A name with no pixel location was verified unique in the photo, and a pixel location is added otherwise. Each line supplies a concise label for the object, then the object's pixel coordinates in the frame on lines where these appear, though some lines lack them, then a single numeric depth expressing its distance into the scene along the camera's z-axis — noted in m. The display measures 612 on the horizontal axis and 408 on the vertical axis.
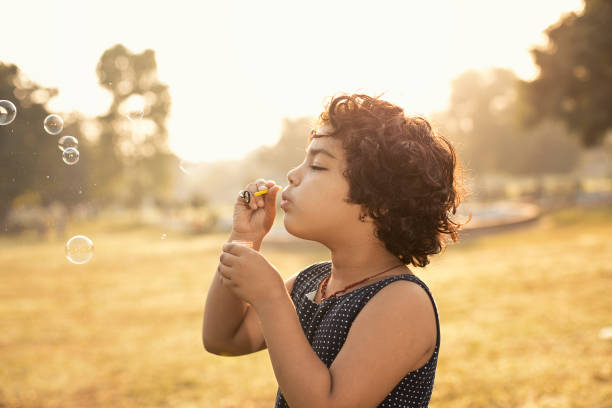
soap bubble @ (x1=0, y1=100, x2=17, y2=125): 3.43
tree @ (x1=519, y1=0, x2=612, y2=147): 13.02
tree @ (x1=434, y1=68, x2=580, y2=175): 44.81
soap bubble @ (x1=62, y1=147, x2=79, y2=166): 3.34
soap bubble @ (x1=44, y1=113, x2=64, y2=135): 3.38
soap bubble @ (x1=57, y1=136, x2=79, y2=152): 3.44
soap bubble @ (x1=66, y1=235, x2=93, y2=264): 3.14
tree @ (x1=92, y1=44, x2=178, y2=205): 42.75
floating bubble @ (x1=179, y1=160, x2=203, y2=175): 3.50
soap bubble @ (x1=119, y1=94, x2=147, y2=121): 3.87
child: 1.49
